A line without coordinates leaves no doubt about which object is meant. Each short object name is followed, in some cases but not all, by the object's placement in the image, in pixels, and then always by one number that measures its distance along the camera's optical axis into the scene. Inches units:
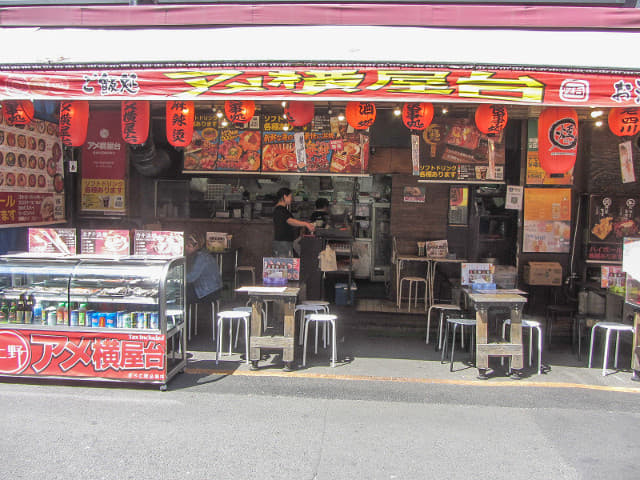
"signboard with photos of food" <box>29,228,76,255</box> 260.5
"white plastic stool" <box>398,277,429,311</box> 351.6
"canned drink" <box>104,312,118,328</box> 227.8
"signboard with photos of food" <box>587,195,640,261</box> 329.1
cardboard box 331.0
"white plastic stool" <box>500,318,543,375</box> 248.9
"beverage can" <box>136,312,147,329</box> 227.3
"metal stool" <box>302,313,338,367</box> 250.6
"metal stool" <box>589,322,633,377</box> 246.4
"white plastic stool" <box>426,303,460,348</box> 287.5
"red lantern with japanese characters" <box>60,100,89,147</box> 265.7
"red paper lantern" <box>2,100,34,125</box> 265.0
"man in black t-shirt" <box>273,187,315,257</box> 336.8
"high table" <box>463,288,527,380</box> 242.5
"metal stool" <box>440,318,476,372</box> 257.3
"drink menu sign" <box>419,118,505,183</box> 323.6
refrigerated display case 217.6
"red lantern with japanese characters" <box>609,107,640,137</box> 244.2
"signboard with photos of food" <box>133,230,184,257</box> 250.2
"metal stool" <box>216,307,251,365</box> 255.3
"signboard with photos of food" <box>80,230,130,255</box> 255.3
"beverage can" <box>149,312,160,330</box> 225.1
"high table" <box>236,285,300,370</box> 247.4
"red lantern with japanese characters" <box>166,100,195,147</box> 264.5
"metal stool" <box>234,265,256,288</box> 361.4
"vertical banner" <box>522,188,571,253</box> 339.9
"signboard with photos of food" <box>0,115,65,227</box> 304.5
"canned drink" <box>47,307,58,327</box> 225.5
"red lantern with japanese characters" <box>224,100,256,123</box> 265.1
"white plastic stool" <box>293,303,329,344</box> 275.4
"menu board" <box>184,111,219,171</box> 340.2
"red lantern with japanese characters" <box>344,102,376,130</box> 256.7
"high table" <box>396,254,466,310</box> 348.5
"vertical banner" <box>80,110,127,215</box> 374.0
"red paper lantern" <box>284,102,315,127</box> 261.2
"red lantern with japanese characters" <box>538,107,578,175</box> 253.9
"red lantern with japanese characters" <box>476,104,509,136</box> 255.0
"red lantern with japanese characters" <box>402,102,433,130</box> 253.0
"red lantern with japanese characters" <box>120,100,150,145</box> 268.5
